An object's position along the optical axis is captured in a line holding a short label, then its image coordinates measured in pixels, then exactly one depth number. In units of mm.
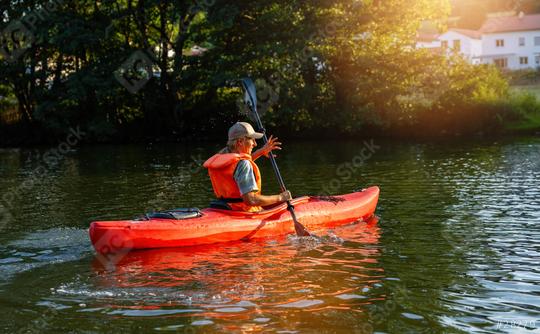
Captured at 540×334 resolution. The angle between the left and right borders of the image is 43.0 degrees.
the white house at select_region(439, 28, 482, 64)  77000
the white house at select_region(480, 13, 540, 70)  76375
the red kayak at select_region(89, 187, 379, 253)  8781
